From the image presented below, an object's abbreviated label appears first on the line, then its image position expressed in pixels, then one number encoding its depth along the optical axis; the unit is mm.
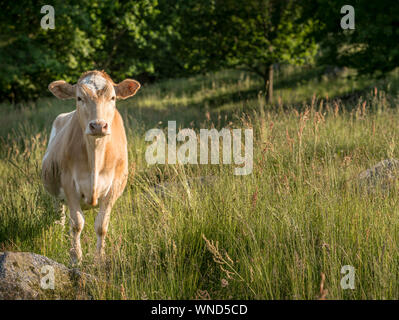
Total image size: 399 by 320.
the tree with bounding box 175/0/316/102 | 13922
